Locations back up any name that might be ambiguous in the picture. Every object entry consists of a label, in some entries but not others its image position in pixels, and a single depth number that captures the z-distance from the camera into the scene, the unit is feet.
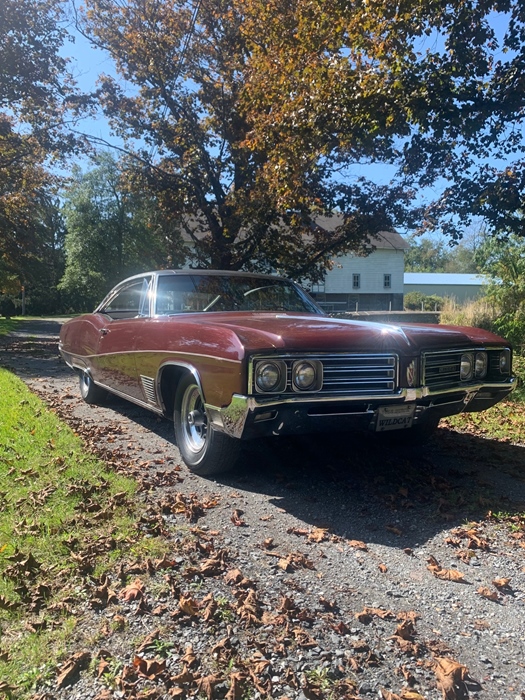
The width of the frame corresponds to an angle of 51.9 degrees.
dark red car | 11.40
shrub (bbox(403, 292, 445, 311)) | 139.33
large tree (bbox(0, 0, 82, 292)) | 46.70
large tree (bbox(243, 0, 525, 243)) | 24.73
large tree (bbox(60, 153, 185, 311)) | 126.41
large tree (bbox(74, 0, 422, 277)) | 43.52
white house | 135.13
